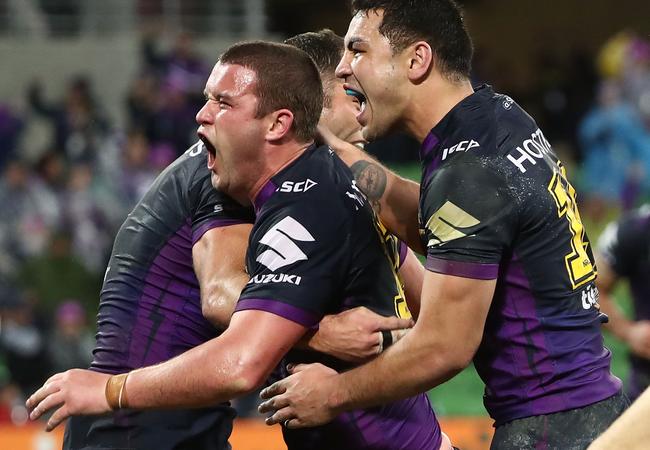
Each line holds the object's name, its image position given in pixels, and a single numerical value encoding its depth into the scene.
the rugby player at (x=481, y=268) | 7.57
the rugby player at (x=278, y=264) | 7.85
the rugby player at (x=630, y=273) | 13.64
